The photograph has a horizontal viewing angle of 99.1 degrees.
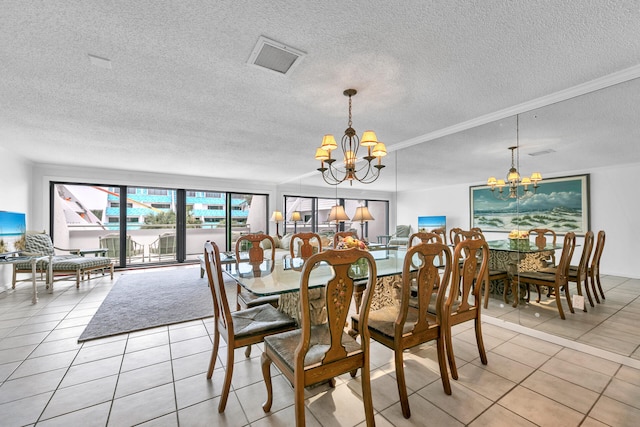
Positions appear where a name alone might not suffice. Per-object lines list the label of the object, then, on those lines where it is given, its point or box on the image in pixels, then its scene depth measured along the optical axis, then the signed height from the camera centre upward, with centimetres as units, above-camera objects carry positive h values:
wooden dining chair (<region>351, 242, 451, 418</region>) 161 -75
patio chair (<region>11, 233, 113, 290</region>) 429 -84
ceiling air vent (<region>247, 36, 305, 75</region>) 181 +111
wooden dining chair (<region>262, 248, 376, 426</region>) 130 -74
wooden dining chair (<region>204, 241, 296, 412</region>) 169 -78
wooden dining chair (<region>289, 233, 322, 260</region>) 326 -41
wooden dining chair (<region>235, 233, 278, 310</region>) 239 -53
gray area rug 296 -124
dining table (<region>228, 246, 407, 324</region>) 180 -51
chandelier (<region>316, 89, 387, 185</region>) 248 +60
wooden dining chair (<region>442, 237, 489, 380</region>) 189 -64
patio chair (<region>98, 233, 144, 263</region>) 634 -79
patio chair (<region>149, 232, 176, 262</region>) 680 -85
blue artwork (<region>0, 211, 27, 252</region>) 424 -27
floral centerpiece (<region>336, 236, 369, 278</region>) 216 -48
